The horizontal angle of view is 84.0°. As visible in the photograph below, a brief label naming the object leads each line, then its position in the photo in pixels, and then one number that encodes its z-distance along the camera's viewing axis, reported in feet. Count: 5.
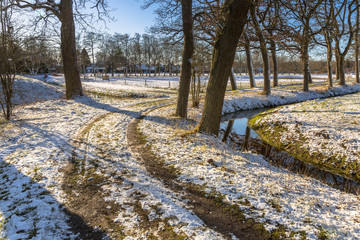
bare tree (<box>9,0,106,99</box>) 46.11
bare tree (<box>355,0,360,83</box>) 66.83
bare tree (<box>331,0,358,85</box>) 65.46
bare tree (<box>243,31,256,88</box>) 55.09
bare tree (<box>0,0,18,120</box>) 32.12
